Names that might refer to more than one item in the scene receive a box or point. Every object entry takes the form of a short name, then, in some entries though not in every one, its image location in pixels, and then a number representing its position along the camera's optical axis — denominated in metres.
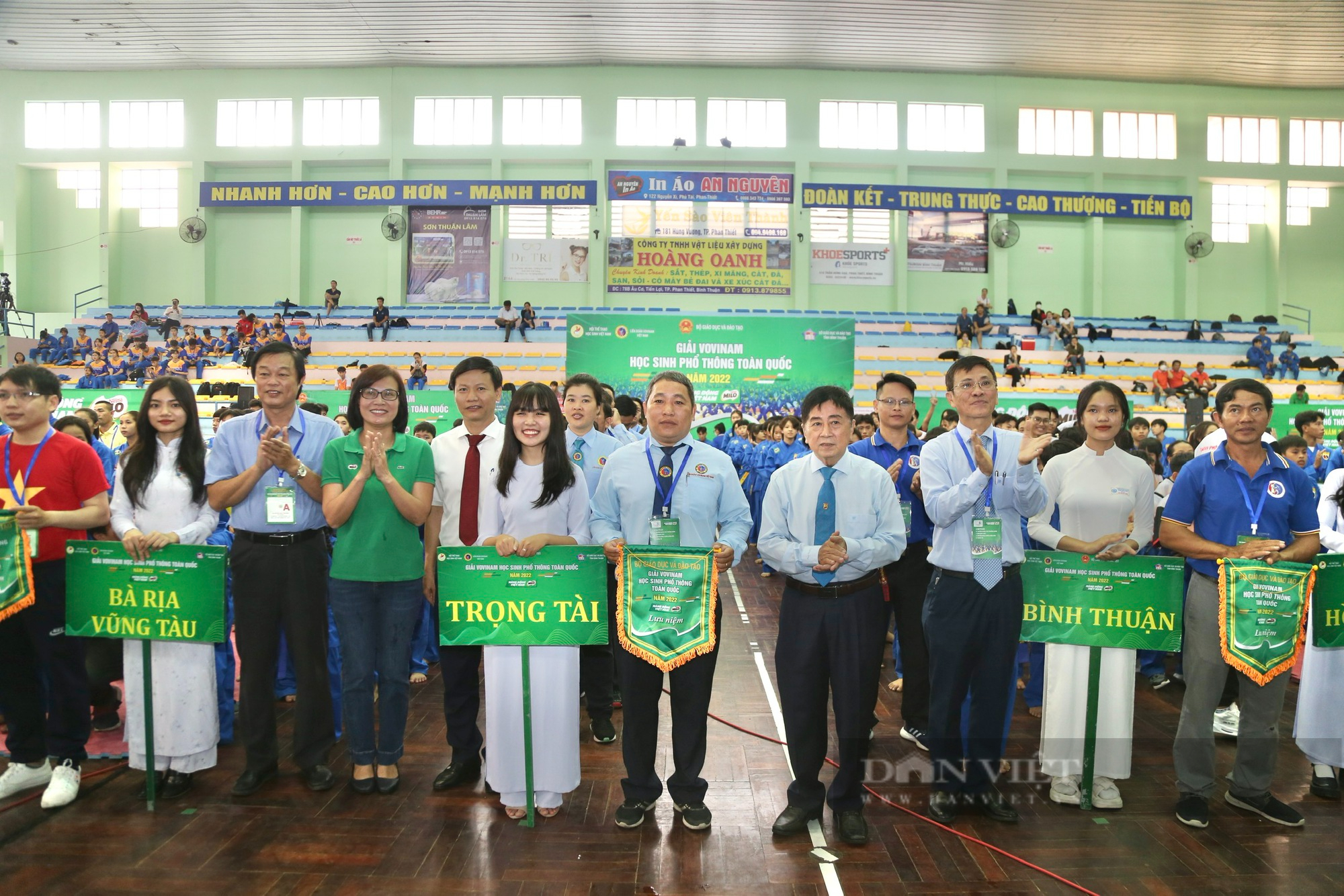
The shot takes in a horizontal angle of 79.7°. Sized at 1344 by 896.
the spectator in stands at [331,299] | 21.72
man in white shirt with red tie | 3.56
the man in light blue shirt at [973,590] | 3.21
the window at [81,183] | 23.05
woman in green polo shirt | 3.36
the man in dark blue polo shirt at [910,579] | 4.25
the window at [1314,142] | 23.12
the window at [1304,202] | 23.55
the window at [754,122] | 22.33
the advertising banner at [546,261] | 22.39
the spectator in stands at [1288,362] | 18.95
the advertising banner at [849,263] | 22.53
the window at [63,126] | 22.62
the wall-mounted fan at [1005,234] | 21.97
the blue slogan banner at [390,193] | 20.17
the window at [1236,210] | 23.50
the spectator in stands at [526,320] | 19.34
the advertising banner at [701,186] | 18.53
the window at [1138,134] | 22.88
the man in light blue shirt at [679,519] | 3.15
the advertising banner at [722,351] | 10.70
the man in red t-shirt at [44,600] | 3.40
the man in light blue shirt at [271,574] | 3.43
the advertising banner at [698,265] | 22.17
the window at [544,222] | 22.47
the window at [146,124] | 22.64
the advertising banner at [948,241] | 22.73
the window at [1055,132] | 22.78
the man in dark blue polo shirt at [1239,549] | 3.26
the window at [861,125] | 22.47
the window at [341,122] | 22.44
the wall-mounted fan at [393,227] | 22.17
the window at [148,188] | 23.12
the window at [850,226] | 22.50
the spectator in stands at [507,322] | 19.38
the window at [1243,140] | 23.02
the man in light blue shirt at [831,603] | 3.06
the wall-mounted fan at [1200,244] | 22.61
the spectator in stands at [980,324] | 20.19
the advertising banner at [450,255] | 22.47
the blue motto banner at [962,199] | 19.45
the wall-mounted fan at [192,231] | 22.45
